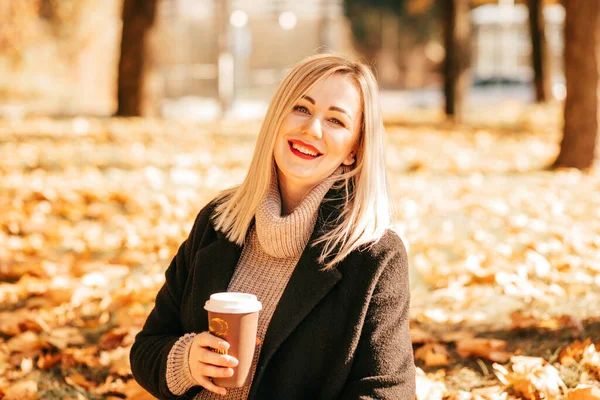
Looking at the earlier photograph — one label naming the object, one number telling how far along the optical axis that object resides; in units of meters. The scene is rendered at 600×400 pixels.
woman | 2.21
